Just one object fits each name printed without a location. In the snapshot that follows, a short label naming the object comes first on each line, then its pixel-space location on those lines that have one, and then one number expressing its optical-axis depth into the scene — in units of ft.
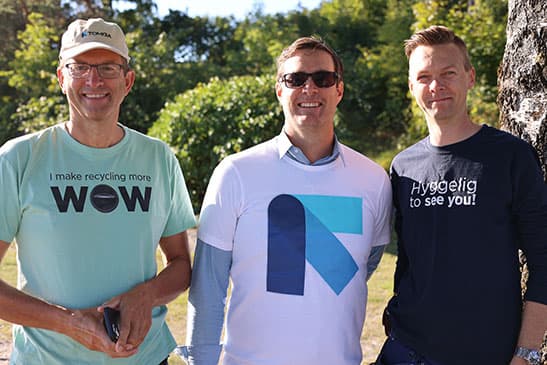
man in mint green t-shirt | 8.39
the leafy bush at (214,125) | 33.17
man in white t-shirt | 9.01
